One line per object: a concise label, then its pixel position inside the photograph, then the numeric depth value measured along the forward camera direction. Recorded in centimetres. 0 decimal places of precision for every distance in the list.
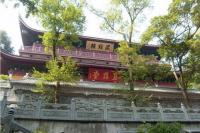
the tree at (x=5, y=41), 3884
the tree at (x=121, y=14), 1650
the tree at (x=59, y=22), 1424
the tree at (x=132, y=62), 1532
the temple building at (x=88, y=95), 1220
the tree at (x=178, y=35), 1598
